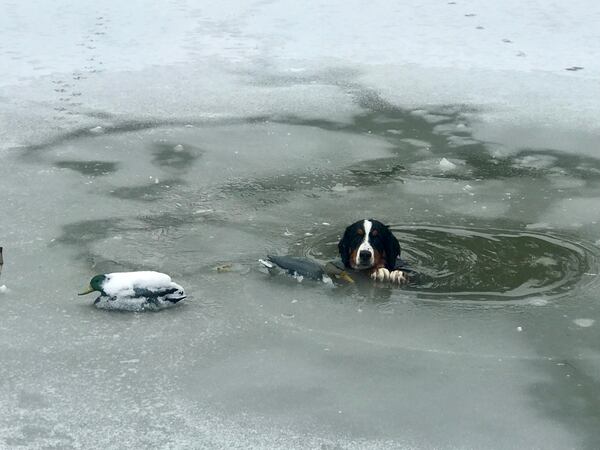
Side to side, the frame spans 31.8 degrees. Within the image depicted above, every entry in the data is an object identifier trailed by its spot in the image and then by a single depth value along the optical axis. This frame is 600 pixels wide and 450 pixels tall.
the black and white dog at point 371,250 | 6.01
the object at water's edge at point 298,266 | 5.74
